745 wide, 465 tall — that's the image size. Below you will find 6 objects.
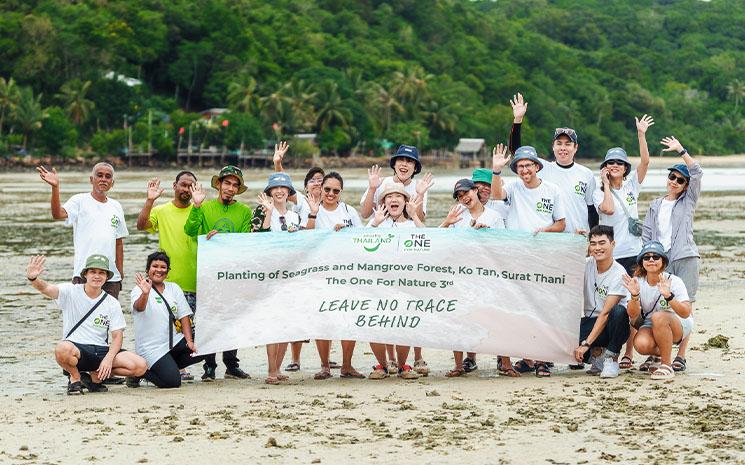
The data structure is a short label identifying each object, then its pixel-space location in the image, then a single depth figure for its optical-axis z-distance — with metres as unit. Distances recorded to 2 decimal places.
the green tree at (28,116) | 94.50
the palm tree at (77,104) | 103.44
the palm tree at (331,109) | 119.94
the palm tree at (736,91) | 197.12
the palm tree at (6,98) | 96.03
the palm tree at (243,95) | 117.62
